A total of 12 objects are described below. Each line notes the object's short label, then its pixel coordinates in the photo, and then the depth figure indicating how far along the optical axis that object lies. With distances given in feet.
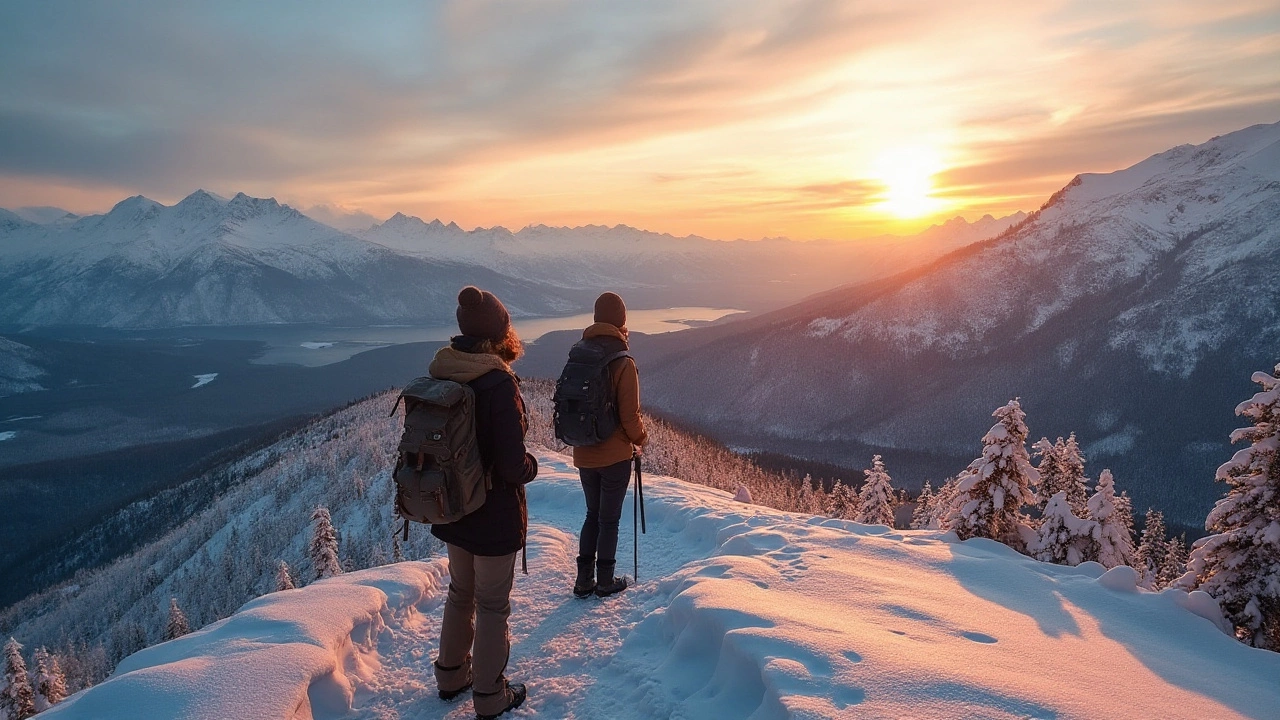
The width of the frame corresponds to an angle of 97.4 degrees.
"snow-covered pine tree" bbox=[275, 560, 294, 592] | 79.24
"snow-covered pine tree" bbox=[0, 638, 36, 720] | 67.05
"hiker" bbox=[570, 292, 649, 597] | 22.45
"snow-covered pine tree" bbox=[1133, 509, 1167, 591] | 83.45
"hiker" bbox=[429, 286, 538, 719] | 15.96
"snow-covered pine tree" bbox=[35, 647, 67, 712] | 73.00
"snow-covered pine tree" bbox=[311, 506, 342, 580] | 78.84
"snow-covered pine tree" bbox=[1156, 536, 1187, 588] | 95.24
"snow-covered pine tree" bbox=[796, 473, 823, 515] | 147.55
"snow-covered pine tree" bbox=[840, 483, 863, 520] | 122.11
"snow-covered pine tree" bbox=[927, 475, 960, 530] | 69.10
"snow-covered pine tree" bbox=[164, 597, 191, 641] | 105.19
